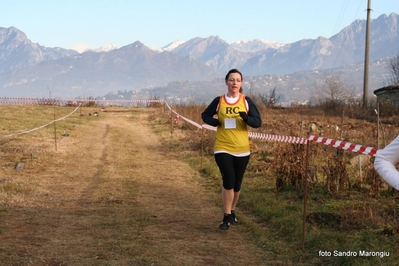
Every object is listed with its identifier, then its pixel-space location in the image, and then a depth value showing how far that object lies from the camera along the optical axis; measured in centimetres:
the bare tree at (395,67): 5899
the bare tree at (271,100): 4509
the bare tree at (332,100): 4214
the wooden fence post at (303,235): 666
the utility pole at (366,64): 3838
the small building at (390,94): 3734
